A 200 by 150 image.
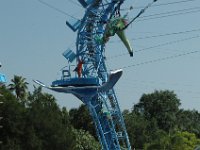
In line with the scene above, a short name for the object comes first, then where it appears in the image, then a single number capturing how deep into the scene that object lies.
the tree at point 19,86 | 81.79
